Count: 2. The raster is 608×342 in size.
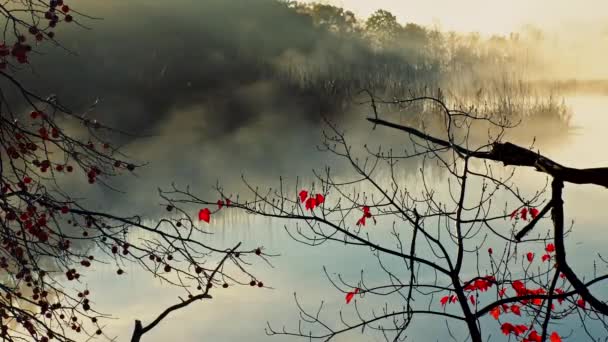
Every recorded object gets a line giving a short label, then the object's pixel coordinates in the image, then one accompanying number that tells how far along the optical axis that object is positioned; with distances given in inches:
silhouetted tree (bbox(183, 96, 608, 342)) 160.2
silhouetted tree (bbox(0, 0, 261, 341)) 224.4
